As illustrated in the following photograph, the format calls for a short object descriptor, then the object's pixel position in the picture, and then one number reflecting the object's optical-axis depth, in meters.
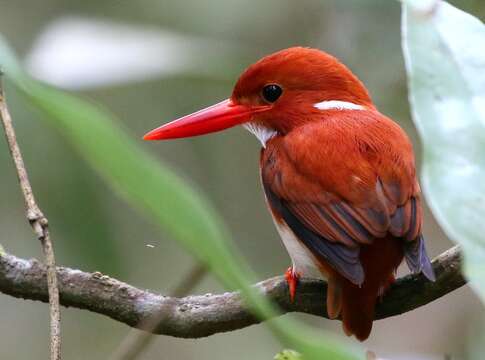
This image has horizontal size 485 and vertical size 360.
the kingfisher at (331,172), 2.63
